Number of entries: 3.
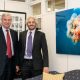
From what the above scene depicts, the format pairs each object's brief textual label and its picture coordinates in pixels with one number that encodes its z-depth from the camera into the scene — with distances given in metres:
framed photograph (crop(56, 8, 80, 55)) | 2.32
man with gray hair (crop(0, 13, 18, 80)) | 2.44
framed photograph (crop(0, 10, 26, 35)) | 3.18
